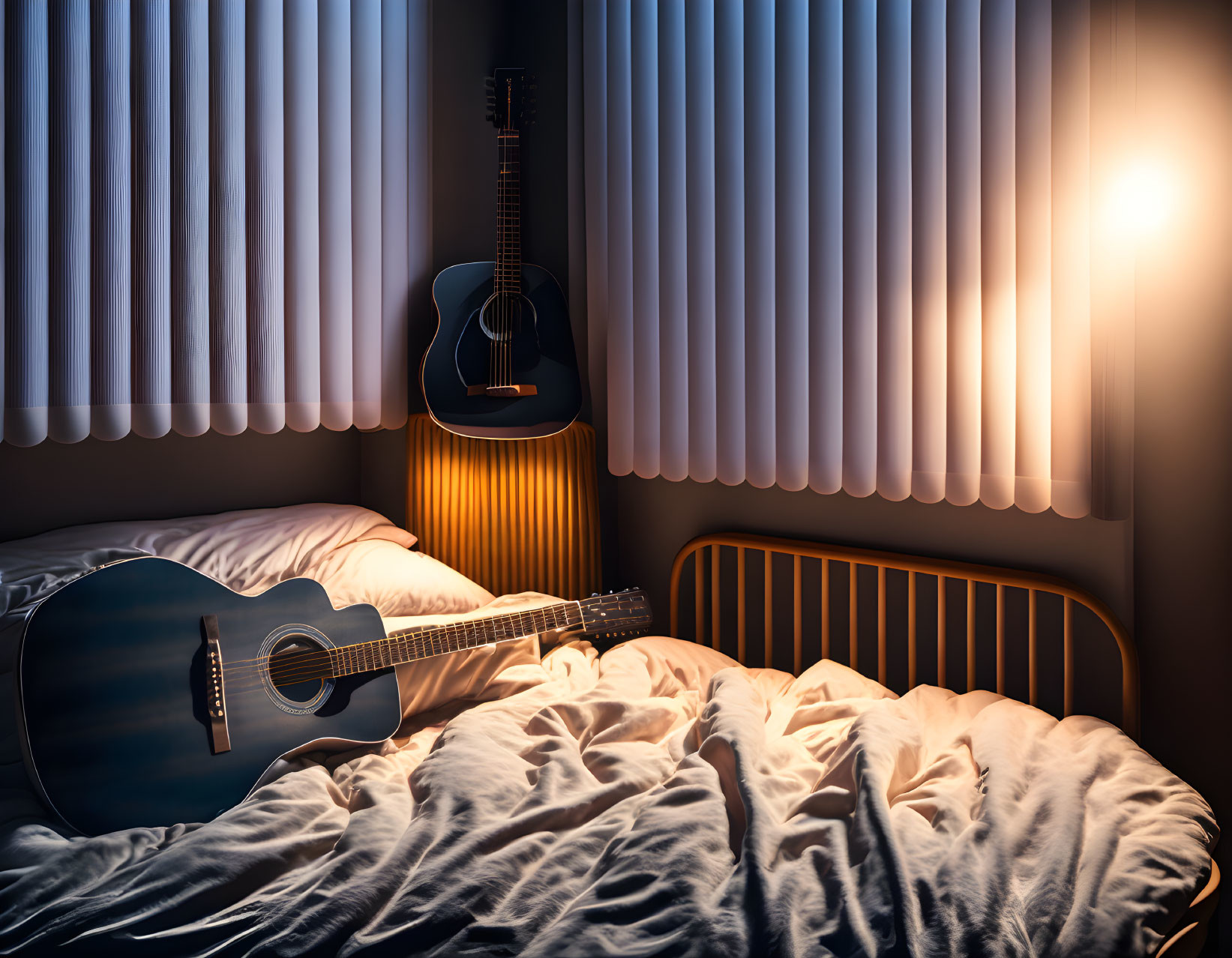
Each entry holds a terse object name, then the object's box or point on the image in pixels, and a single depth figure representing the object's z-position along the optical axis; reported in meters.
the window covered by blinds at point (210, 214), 1.67
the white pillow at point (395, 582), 1.74
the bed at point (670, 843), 0.90
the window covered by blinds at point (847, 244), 1.42
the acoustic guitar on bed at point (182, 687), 1.21
